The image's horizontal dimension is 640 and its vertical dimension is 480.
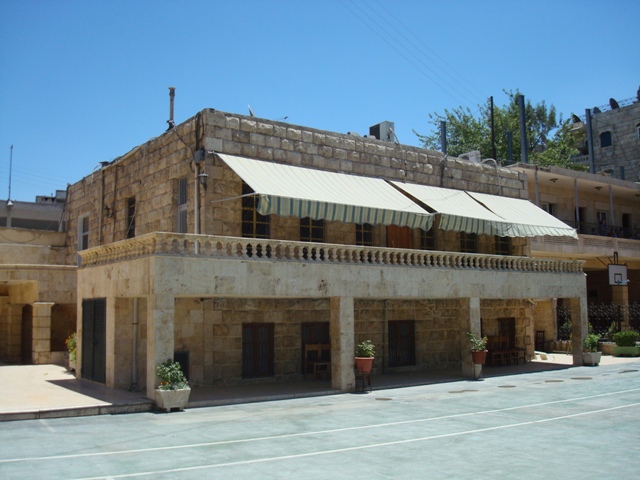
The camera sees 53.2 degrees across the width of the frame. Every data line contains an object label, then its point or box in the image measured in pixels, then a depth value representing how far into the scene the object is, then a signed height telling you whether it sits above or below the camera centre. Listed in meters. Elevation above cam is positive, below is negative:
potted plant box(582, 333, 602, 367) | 23.34 -2.12
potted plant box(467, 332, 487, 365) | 19.88 -1.70
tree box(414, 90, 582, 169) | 47.50 +12.39
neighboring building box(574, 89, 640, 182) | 49.47 +12.25
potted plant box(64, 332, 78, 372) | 20.06 -1.60
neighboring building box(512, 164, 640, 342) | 29.67 +3.54
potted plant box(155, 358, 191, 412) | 13.64 -1.94
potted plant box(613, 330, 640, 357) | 27.14 -2.16
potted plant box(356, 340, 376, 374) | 17.22 -1.64
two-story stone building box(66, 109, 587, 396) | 15.66 +1.05
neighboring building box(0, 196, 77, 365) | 22.47 +0.12
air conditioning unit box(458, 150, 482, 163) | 27.05 +5.94
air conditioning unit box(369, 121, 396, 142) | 23.38 +6.05
